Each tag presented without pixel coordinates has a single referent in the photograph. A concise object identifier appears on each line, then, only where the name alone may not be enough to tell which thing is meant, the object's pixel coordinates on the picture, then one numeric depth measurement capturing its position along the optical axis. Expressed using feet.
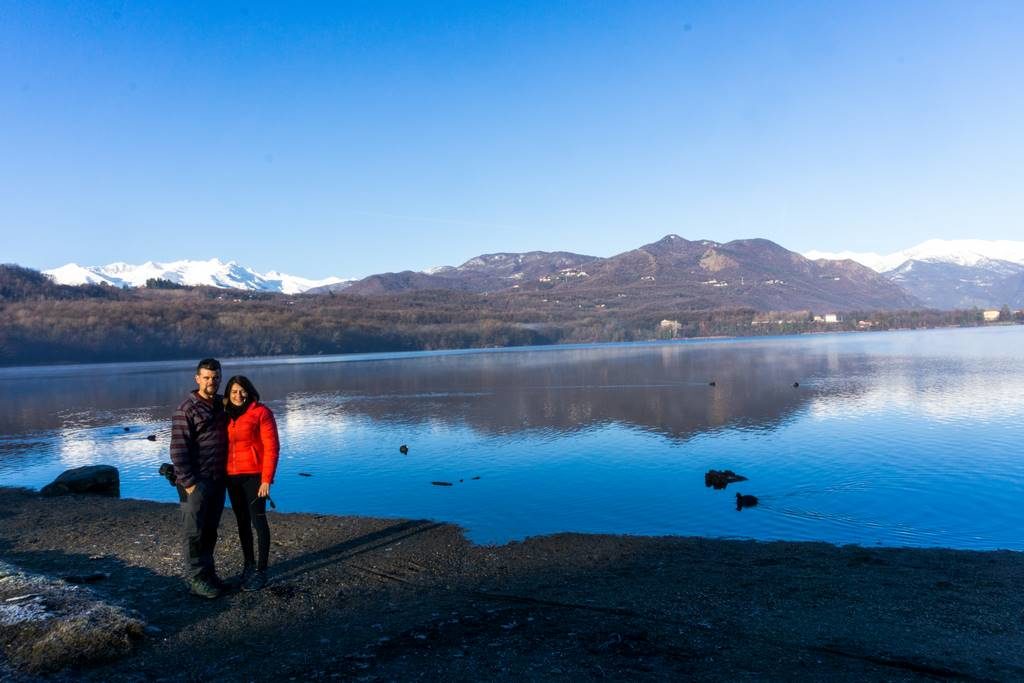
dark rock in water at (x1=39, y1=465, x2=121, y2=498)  61.21
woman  28.86
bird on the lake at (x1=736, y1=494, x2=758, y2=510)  56.54
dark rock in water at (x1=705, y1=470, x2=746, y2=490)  64.18
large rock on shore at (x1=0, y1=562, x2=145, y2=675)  22.66
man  27.22
